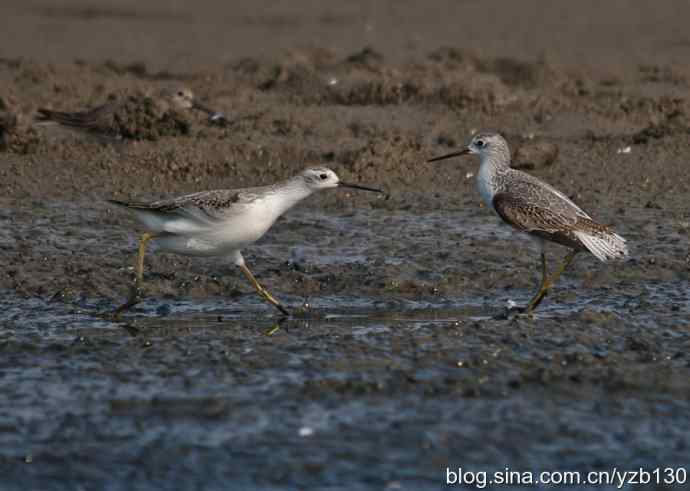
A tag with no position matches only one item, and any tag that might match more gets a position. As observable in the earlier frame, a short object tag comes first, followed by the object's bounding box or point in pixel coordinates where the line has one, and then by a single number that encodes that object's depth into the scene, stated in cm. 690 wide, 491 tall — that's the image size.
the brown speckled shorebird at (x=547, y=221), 1769
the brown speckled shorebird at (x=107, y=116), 2544
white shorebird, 1700
